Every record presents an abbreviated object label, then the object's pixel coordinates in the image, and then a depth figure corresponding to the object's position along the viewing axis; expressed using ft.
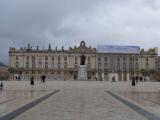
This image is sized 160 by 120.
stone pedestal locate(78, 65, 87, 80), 133.53
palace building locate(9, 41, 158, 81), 272.33
